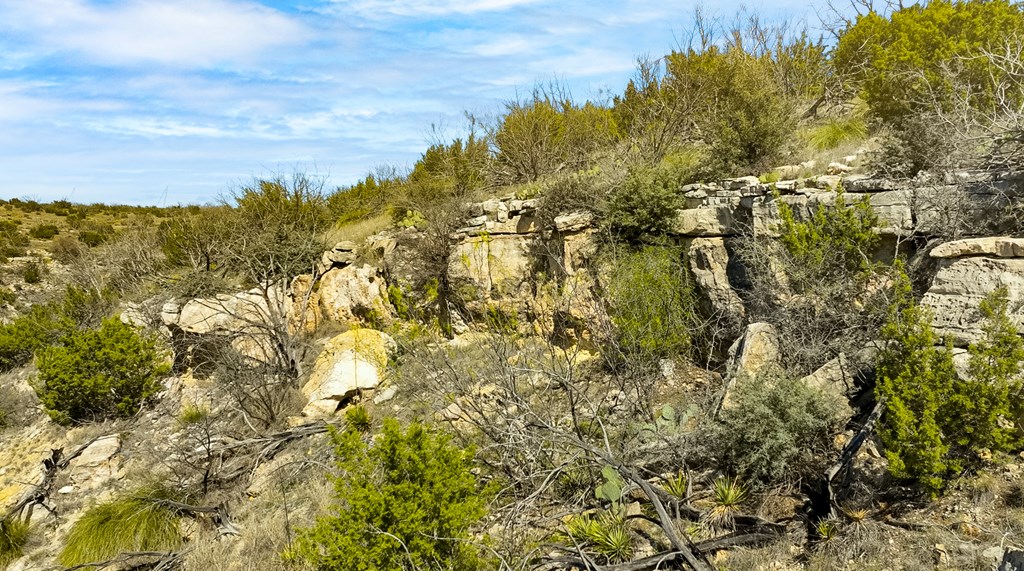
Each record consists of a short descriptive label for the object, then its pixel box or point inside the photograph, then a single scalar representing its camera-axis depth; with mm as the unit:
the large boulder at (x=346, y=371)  8778
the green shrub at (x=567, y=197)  9469
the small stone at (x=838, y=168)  7428
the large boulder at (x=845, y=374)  5207
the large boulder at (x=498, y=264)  10250
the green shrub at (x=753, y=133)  8664
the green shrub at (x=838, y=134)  9414
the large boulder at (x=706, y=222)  7773
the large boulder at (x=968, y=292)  4359
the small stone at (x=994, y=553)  3174
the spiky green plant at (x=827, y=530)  3908
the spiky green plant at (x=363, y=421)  7777
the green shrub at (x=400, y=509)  3783
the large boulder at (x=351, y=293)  11586
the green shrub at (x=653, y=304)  7082
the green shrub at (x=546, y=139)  12758
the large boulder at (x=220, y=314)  10953
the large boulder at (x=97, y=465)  8198
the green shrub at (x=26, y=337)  13555
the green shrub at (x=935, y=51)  8336
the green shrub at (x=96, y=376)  9812
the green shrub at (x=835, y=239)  6062
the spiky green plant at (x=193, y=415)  8580
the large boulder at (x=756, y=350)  5812
